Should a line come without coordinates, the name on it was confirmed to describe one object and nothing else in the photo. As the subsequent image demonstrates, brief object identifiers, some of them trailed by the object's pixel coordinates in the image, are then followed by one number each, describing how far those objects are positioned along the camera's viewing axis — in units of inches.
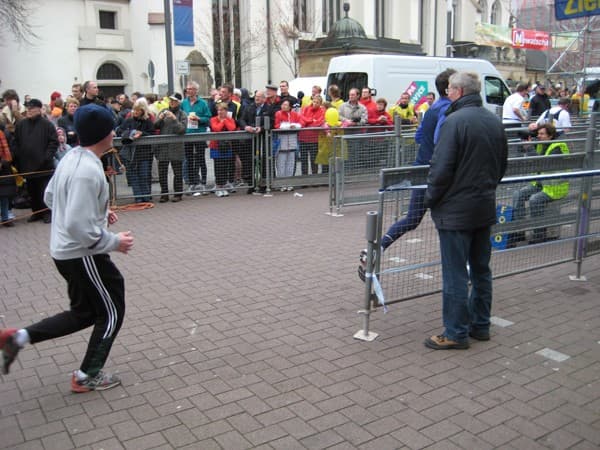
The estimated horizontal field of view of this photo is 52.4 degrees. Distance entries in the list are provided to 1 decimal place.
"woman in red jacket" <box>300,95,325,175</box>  458.6
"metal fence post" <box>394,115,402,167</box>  379.6
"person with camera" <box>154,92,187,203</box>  422.6
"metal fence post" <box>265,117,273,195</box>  446.6
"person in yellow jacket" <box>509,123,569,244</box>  217.8
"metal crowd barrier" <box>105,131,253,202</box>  412.8
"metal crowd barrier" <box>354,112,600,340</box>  189.6
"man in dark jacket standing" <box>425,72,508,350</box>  166.1
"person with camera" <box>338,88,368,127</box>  478.3
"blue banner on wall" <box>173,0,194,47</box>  674.2
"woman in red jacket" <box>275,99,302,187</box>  456.8
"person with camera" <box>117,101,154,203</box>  413.1
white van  637.9
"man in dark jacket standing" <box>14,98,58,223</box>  365.4
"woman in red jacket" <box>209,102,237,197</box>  441.1
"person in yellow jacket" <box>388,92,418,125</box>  509.7
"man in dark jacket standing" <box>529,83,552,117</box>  598.9
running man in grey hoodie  139.4
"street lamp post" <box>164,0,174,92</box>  680.4
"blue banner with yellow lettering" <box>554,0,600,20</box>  392.5
